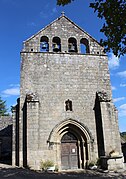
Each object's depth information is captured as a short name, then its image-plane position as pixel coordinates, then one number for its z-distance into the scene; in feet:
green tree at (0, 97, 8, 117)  153.04
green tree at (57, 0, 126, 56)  15.33
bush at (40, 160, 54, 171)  39.11
